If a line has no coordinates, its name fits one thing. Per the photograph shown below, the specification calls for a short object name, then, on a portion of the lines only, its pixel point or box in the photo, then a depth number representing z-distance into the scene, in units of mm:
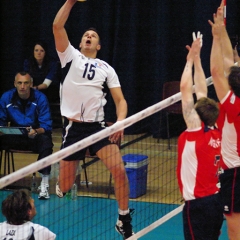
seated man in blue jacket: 19984
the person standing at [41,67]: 24297
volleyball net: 15781
